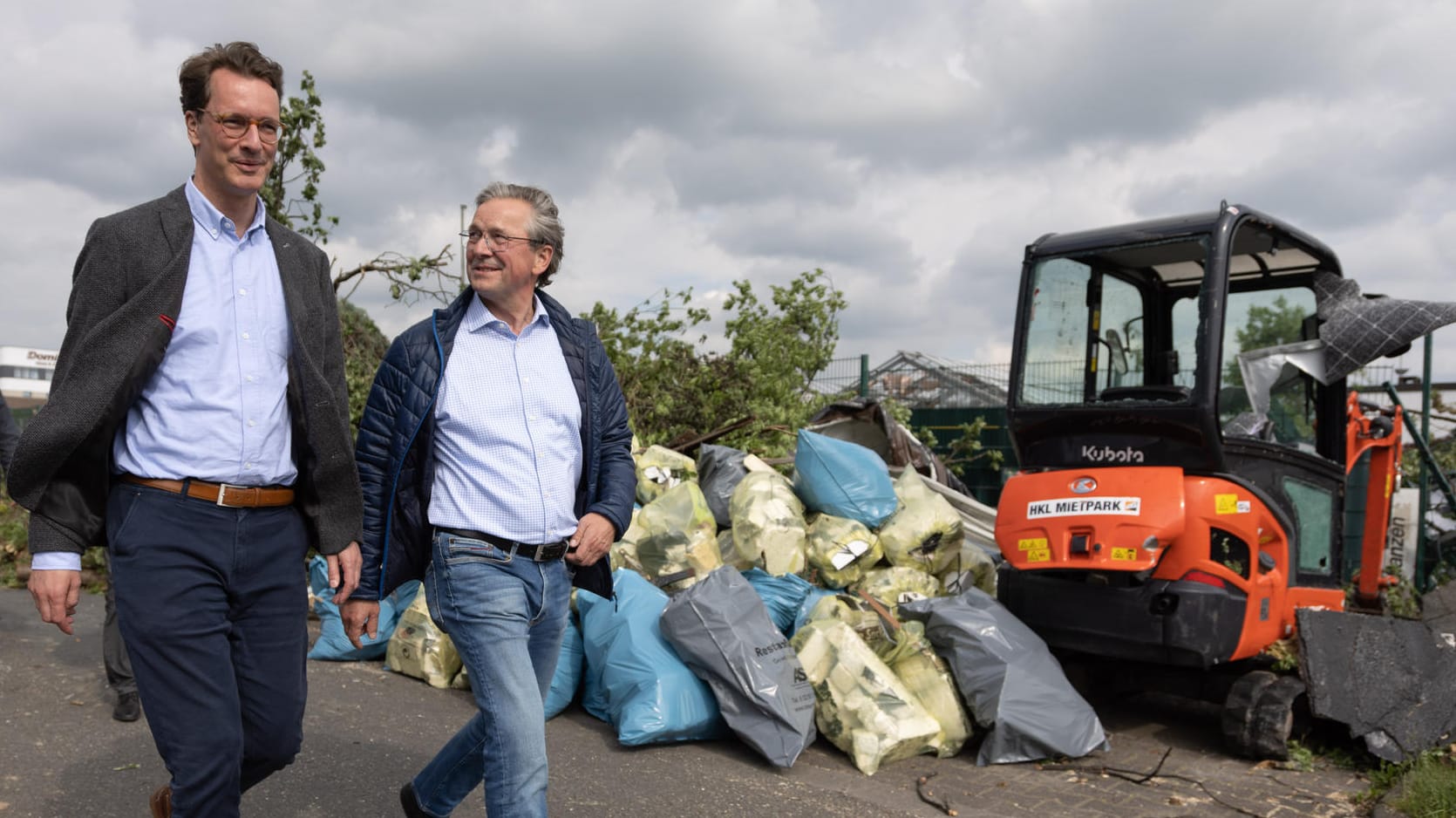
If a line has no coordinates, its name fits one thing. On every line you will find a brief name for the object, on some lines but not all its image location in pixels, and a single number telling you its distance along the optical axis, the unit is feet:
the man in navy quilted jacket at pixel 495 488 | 8.75
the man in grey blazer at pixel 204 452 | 7.41
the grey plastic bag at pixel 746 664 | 14.29
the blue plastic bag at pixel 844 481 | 19.76
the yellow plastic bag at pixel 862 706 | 14.57
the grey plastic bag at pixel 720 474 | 21.25
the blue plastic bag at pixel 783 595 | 17.35
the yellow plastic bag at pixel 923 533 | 19.34
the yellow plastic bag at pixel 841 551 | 18.72
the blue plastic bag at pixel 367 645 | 19.74
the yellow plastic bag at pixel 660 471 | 21.86
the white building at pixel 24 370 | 193.36
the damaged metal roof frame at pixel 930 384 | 31.68
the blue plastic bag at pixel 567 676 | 16.46
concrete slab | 14.75
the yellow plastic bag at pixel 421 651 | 18.24
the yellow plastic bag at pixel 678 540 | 18.52
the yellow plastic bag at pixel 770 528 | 18.66
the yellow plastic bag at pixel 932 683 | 15.39
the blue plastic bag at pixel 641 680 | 14.66
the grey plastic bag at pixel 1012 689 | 14.93
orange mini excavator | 15.40
